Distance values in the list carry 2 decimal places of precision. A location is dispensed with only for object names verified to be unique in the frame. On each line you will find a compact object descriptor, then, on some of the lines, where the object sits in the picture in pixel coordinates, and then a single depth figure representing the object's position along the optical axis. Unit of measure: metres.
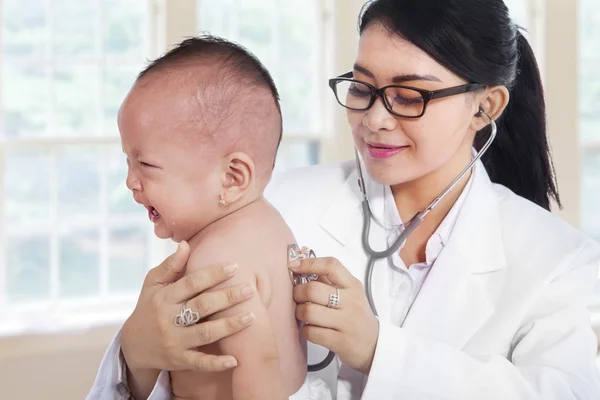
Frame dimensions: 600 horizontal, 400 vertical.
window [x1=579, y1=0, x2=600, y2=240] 4.61
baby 1.38
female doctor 1.52
